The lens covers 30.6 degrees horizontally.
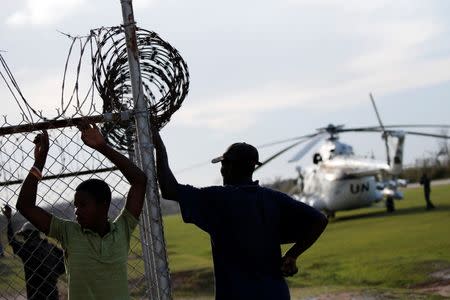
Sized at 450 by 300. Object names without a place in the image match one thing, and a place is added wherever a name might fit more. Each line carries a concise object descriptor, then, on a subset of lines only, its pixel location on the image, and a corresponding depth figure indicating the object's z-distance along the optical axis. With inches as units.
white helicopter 1187.3
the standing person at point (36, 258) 258.4
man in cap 164.6
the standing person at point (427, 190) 1169.0
